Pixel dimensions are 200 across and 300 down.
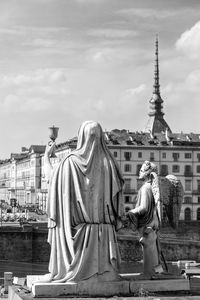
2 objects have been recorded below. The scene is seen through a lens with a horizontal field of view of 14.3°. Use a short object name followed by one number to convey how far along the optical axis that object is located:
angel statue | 12.79
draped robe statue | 11.64
